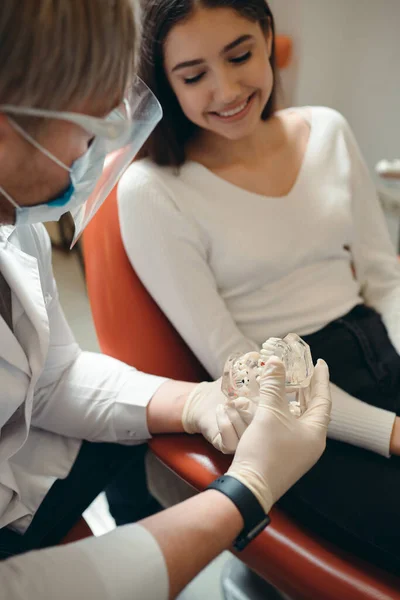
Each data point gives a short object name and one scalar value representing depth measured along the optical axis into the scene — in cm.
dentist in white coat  54
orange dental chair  76
